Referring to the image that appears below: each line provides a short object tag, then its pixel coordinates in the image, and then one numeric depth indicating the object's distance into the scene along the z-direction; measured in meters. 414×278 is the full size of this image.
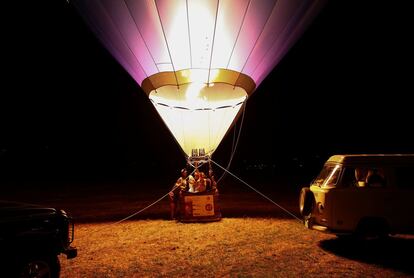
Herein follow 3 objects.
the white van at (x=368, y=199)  7.52
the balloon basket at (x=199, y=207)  10.81
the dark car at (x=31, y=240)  4.67
